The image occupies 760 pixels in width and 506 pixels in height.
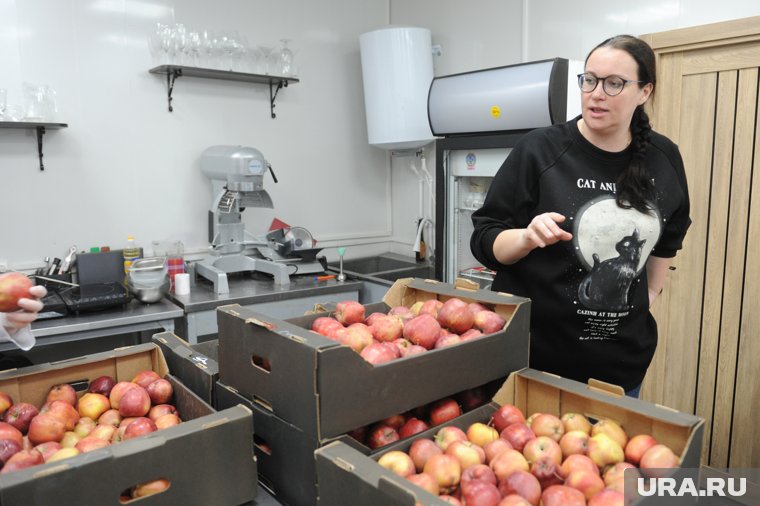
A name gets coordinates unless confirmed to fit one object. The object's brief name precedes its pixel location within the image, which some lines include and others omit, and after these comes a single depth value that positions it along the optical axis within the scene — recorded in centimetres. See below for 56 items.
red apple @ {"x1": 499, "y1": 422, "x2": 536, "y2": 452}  104
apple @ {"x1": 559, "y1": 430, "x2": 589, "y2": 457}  102
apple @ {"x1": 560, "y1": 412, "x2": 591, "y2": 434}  109
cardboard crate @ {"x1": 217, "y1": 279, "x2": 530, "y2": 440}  96
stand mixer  292
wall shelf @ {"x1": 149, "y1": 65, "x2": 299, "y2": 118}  307
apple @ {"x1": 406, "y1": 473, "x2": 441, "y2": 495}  91
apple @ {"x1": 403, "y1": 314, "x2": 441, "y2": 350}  122
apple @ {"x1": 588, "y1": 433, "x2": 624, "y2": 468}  100
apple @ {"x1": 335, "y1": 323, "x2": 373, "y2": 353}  119
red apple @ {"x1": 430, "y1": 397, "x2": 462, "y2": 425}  117
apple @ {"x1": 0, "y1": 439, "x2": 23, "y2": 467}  101
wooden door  238
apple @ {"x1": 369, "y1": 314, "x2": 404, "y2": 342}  125
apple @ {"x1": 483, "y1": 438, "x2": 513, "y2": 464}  101
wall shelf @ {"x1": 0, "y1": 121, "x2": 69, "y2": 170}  264
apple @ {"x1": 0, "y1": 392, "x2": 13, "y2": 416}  119
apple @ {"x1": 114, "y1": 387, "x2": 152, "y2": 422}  122
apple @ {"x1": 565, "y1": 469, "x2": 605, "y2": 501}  91
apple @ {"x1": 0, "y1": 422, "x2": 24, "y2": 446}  106
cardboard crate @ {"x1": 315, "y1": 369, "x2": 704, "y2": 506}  82
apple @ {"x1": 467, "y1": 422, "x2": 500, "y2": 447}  107
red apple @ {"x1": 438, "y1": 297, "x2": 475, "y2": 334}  128
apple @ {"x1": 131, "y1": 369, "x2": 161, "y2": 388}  130
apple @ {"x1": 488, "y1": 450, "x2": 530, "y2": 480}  96
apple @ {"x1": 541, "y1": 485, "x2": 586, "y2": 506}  87
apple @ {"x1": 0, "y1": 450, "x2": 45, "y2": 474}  95
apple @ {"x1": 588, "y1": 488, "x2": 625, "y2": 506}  85
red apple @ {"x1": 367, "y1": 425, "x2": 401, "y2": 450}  108
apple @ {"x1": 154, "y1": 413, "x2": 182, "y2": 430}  115
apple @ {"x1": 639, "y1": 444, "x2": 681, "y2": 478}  95
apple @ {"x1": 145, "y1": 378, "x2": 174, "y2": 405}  127
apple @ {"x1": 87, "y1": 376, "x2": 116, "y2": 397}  132
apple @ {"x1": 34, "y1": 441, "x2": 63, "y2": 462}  103
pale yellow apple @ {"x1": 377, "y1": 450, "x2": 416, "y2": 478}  95
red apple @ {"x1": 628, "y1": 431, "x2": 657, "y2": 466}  100
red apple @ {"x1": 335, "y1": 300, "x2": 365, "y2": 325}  135
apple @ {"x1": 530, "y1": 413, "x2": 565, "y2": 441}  108
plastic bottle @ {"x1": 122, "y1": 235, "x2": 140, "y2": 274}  300
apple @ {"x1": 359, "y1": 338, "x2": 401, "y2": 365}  109
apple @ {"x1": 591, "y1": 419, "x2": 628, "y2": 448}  105
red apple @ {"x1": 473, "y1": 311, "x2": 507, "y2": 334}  127
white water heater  334
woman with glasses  140
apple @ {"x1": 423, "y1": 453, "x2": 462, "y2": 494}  93
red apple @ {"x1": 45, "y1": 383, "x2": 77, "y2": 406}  127
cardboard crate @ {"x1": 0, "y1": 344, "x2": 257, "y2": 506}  83
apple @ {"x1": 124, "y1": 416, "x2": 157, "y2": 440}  112
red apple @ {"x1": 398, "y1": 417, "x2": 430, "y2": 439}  111
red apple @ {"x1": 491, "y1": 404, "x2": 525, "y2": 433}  112
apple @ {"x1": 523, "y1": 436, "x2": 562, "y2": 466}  99
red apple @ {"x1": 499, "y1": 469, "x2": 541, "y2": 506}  90
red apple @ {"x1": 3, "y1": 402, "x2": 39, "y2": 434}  116
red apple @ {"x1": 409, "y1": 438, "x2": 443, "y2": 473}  99
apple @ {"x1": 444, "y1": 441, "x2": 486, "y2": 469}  98
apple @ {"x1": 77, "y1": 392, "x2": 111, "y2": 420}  124
